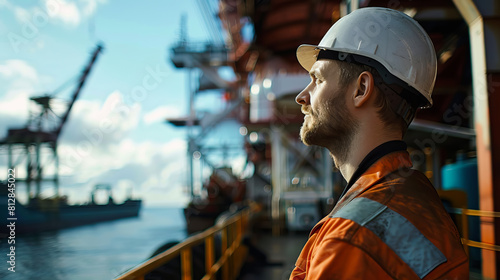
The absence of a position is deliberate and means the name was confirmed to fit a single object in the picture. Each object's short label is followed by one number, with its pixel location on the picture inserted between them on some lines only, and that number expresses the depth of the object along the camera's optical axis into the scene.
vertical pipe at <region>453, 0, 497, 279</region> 4.00
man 0.98
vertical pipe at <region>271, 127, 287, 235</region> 12.80
